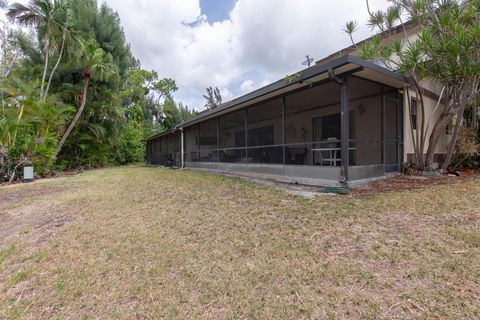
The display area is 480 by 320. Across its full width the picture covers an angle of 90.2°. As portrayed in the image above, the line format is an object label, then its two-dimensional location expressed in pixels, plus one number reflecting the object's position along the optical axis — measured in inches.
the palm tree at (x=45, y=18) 404.8
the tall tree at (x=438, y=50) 180.7
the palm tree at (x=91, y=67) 486.6
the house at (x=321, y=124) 202.8
